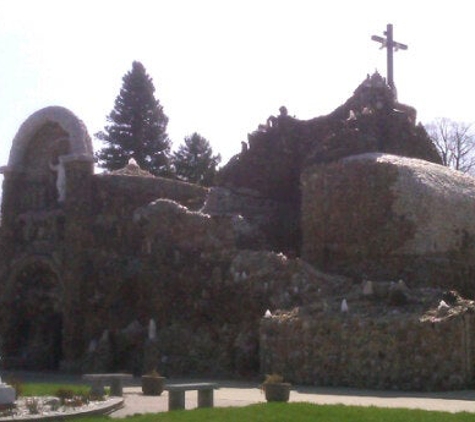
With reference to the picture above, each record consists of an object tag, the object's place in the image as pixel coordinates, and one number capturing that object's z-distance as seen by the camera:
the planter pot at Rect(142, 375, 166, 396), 21.66
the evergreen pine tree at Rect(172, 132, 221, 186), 64.81
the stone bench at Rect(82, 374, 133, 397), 19.83
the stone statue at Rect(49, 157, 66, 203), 36.61
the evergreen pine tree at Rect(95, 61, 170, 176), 63.22
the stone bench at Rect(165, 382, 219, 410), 17.83
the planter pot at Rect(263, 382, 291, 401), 18.16
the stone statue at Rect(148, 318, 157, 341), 30.98
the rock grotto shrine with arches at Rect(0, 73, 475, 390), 24.78
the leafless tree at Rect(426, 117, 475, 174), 59.12
